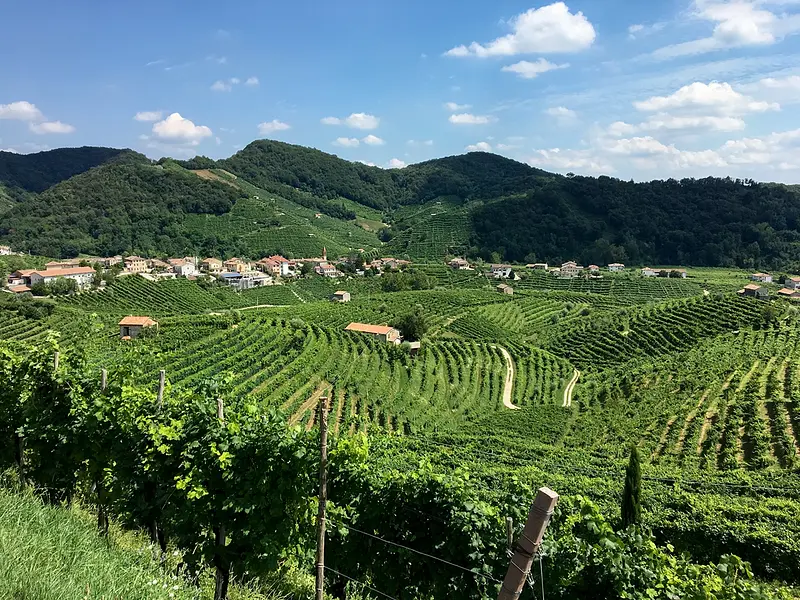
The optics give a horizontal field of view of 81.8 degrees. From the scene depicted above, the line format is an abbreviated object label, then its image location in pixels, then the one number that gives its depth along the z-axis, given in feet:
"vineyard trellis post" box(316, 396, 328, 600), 15.02
